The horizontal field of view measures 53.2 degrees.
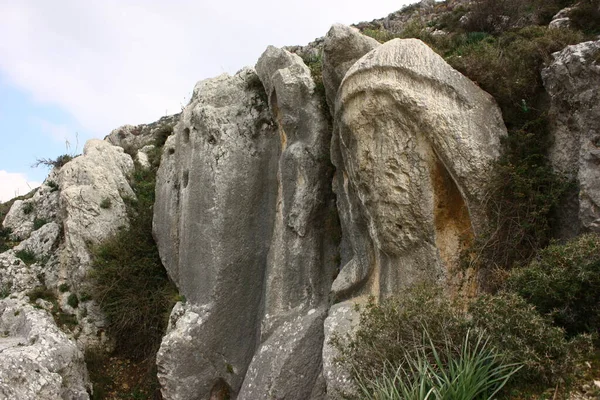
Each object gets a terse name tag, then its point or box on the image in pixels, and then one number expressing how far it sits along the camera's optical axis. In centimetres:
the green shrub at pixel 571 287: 618
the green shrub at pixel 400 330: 627
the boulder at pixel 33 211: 1552
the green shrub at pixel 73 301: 1336
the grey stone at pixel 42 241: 1436
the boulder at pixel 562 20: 1008
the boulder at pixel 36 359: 1019
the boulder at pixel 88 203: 1383
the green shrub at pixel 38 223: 1538
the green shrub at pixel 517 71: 871
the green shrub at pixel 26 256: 1428
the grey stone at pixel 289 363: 981
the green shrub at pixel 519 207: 780
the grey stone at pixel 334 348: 805
